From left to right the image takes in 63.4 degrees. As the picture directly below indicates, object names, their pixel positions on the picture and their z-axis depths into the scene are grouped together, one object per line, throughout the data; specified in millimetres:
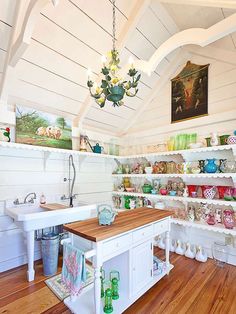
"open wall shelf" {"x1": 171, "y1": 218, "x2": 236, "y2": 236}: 2438
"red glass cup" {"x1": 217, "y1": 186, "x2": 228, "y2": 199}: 2669
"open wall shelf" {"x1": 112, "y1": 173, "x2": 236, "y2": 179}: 2476
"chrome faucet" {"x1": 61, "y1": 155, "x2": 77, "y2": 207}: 3175
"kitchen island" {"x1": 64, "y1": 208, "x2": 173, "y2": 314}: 1490
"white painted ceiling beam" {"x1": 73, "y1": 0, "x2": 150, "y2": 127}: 2275
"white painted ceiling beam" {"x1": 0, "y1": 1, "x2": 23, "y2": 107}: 1832
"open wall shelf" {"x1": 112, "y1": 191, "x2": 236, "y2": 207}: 2479
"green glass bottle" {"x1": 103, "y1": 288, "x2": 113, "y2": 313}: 1594
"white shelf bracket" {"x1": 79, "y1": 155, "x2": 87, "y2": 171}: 3402
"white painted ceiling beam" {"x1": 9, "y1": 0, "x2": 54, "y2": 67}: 1654
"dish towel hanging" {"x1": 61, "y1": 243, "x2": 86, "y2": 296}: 1493
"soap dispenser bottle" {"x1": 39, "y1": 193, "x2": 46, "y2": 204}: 2805
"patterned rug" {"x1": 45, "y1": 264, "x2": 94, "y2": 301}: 1965
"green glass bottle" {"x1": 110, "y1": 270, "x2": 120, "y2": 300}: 1733
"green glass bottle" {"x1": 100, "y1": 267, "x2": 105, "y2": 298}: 1749
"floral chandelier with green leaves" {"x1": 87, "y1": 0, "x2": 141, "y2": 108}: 1590
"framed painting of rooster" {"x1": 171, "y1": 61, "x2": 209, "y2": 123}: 3016
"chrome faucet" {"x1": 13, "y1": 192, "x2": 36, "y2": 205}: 2576
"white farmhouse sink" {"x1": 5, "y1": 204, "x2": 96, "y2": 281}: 2129
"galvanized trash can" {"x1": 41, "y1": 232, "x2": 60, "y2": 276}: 2371
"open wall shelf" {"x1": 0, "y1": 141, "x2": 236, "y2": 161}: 2428
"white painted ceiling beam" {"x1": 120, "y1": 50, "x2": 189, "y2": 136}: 3274
